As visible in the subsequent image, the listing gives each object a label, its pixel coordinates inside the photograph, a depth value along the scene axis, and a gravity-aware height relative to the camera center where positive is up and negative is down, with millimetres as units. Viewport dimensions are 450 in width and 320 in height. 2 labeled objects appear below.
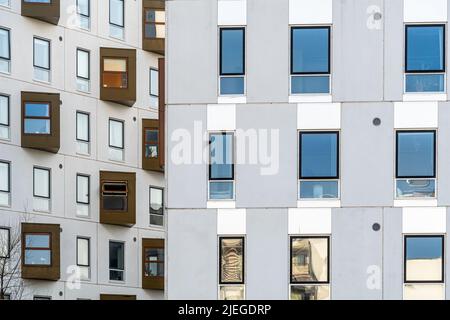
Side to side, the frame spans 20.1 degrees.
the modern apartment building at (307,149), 27766 -254
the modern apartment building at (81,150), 47688 -518
